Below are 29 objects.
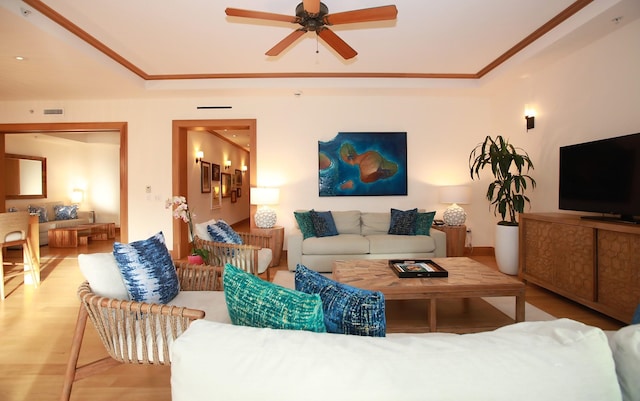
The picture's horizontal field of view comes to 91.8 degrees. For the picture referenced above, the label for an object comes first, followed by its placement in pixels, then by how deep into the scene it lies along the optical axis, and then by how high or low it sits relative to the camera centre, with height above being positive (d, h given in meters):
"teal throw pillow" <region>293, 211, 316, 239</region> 4.40 -0.44
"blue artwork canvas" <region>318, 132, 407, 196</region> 5.16 +0.50
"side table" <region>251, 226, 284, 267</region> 4.60 -0.68
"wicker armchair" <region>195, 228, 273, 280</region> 2.96 -0.58
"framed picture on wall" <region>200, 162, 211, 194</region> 6.89 +0.40
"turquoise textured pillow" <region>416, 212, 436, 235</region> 4.45 -0.42
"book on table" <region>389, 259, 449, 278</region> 2.56 -0.65
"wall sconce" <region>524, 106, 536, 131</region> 4.22 +1.05
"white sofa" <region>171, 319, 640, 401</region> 0.64 -0.38
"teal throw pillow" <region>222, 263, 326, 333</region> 0.93 -0.36
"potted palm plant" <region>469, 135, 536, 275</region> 3.98 -0.11
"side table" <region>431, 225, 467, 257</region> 4.58 -0.68
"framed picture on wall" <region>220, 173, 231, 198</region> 8.67 +0.30
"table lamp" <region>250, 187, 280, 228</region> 4.74 -0.14
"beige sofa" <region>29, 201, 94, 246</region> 6.45 -0.59
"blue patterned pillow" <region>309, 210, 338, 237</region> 4.41 -0.43
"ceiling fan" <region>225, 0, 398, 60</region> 2.30 +1.40
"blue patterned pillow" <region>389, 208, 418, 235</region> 4.47 -0.42
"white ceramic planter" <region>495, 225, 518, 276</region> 4.00 -0.71
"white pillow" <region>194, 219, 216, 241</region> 3.09 -0.38
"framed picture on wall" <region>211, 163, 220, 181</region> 7.67 +0.57
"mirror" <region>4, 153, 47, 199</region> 6.50 +0.40
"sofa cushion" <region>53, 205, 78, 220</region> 7.16 -0.40
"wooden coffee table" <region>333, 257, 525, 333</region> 2.34 -0.70
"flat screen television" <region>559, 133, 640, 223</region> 2.60 +0.15
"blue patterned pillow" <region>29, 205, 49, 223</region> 6.63 -0.36
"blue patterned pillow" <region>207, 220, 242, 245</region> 3.18 -0.41
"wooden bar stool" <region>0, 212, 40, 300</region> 3.49 -0.47
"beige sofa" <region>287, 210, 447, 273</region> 4.16 -0.73
